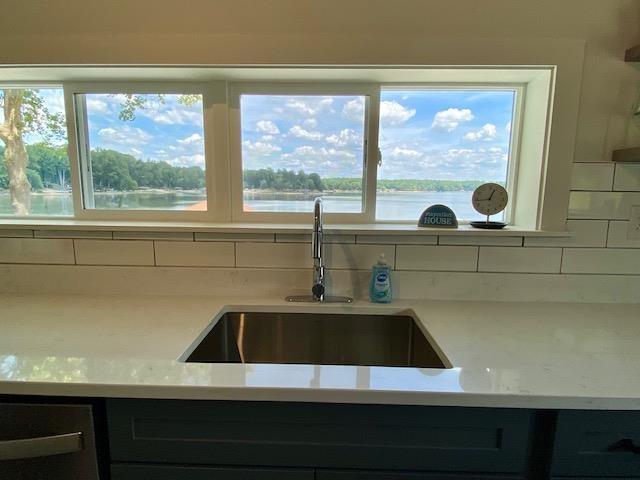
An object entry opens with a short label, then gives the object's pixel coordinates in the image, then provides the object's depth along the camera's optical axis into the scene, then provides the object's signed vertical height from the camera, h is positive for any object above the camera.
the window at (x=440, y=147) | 1.37 +0.16
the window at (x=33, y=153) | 1.40 +0.12
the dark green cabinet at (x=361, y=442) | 0.74 -0.54
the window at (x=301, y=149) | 1.36 +0.14
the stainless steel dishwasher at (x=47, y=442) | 0.74 -0.54
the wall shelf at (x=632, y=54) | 1.10 +0.42
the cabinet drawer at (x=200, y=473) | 0.77 -0.62
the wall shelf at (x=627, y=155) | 1.10 +0.11
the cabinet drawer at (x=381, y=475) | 0.76 -0.61
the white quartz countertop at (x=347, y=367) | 0.71 -0.40
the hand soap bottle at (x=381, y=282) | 1.23 -0.33
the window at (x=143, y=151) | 1.37 +0.13
